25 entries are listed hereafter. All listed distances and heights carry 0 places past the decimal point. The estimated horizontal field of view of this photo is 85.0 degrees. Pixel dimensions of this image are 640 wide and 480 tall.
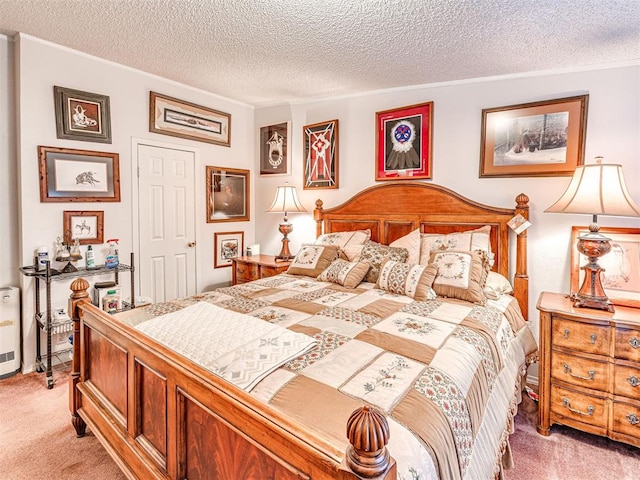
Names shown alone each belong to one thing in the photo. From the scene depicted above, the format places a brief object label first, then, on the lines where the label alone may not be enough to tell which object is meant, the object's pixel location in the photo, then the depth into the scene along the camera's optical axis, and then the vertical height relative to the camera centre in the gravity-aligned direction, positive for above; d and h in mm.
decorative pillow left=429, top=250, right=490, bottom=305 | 2217 -320
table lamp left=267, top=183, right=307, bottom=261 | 3744 +212
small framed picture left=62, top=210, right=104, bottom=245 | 2867 -22
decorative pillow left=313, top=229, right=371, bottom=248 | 3211 -116
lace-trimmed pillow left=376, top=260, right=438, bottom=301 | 2289 -363
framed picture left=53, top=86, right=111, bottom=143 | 2799 +912
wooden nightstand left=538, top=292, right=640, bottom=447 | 1887 -812
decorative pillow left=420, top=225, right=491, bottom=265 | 2602 -119
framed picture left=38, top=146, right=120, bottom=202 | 2750 +412
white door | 3396 +21
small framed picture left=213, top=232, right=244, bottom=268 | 4074 -261
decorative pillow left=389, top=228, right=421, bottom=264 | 2795 -148
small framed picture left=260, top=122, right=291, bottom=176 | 4059 +906
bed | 927 -531
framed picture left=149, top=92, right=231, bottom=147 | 3408 +1101
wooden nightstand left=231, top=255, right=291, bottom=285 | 3484 -436
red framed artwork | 3135 +781
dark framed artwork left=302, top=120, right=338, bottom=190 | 3693 +766
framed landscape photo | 2531 +679
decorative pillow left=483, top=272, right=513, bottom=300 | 2400 -432
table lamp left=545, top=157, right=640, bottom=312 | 2016 +118
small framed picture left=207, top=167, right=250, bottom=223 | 3957 +361
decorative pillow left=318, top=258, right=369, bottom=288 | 2646 -367
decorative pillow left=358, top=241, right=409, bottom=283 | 2758 -241
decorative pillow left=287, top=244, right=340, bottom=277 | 2980 -297
